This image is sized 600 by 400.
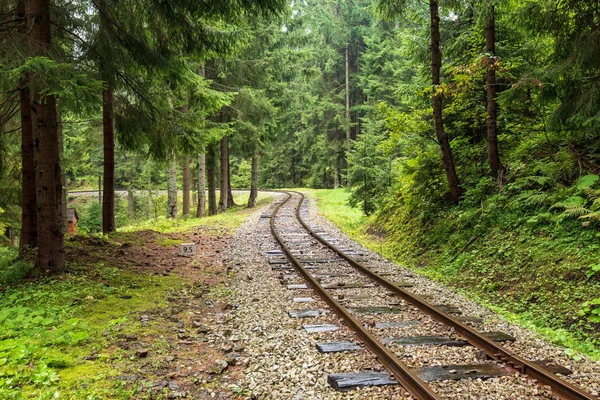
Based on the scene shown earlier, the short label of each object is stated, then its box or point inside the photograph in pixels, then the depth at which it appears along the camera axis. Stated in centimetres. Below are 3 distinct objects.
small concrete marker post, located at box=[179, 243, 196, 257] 1098
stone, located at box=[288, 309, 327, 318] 627
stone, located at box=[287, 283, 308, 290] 789
